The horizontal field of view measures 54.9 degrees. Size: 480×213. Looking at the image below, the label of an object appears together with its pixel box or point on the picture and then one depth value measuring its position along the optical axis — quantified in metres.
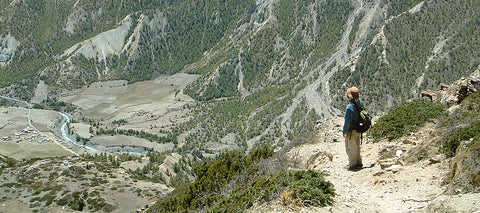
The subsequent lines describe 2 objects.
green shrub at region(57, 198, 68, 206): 63.97
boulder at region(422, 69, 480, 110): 21.39
